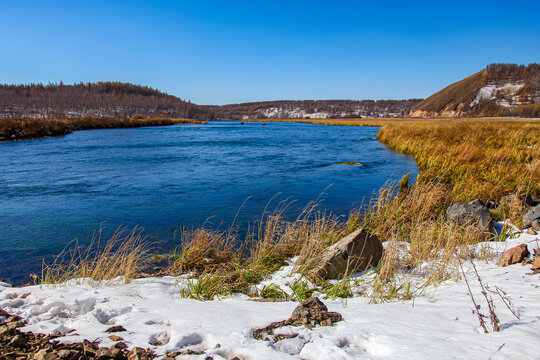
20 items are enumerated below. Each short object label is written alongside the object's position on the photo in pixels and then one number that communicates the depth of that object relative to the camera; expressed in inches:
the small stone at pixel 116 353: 98.0
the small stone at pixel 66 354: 96.5
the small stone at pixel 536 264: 159.8
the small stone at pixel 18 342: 103.7
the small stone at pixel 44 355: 95.3
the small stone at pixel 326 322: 116.7
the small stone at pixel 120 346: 102.3
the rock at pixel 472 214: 257.0
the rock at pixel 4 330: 109.5
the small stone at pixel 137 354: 97.3
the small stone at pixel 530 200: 311.9
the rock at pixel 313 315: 117.8
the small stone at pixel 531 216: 253.4
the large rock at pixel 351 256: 188.5
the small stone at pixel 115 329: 116.0
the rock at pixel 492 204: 327.0
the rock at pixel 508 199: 308.5
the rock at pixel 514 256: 176.6
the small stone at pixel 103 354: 96.7
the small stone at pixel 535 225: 237.6
